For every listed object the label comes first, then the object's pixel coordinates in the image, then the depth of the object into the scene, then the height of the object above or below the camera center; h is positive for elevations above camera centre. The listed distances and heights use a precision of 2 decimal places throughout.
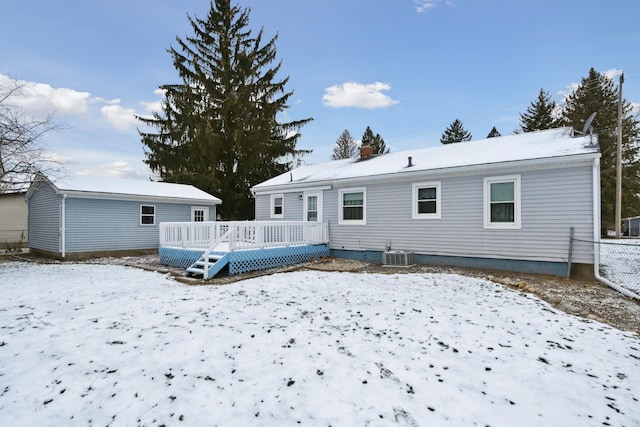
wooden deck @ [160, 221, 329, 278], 9.18 -1.12
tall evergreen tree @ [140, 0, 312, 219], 22.75 +6.77
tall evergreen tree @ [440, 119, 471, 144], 46.07 +11.19
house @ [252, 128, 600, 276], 8.37 +0.25
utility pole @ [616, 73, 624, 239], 18.83 +2.88
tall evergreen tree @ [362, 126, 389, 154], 39.94 +8.95
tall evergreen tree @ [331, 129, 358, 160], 38.55 +7.71
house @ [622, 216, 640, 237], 27.13 -1.36
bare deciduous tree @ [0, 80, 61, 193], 10.68 +2.29
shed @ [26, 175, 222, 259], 13.10 -0.16
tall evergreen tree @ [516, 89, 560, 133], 34.78 +10.60
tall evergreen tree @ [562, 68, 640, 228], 28.62 +6.88
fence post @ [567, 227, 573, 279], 8.29 -1.15
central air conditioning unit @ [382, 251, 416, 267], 10.38 -1.54
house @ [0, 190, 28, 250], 19.66 -0.17
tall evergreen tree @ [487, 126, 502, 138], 42.19 +10.32
